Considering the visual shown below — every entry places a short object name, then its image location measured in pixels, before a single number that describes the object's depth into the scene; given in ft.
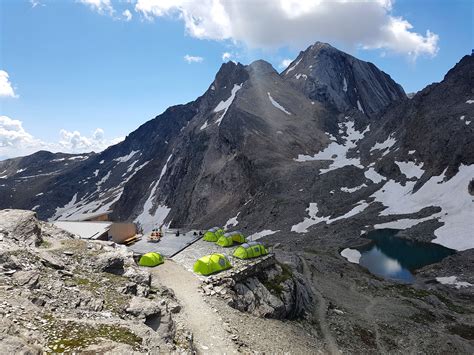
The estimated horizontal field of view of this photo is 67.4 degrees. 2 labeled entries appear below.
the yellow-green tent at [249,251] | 119.96
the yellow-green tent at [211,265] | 103.86
